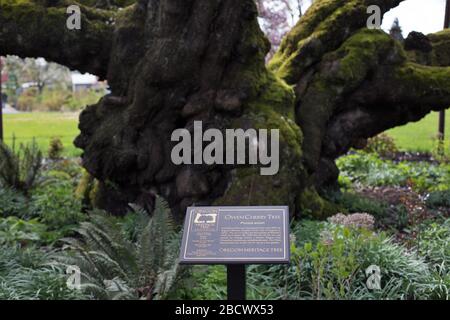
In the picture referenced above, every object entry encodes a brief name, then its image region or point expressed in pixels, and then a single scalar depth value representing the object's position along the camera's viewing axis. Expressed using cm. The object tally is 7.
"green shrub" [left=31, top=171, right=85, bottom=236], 740
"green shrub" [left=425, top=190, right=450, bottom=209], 878
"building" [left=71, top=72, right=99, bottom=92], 4971
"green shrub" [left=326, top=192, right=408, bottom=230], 782
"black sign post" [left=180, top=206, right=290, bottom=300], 404
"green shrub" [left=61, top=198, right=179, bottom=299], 461
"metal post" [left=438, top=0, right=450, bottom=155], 1352
